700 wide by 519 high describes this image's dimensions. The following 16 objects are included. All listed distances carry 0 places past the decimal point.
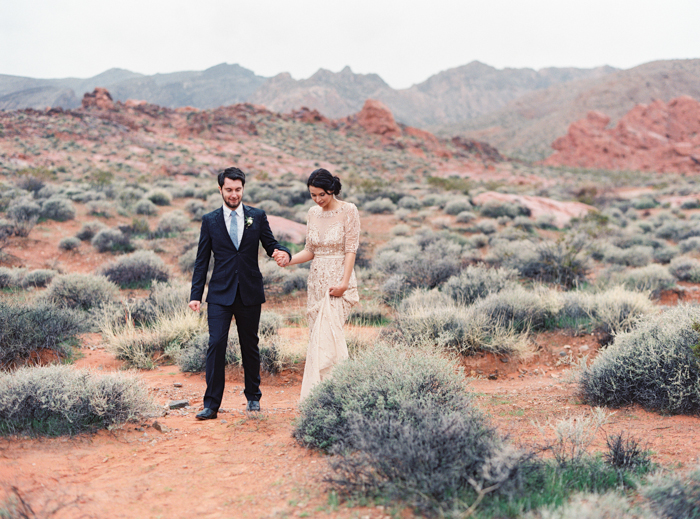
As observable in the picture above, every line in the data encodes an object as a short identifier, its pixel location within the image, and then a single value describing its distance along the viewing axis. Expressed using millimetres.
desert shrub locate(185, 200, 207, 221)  14438
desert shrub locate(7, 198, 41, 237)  11375
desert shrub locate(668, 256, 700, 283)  9539
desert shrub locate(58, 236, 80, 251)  11125
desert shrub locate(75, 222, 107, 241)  11898
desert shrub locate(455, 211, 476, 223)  15133
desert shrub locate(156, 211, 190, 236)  12969
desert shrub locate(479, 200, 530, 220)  15883
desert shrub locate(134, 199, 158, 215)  14961
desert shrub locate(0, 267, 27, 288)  8570
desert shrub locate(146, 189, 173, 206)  16350
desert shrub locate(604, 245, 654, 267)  11227
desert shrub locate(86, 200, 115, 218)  14132
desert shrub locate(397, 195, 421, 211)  17531
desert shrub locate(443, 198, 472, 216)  16203
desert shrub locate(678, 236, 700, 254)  12327
